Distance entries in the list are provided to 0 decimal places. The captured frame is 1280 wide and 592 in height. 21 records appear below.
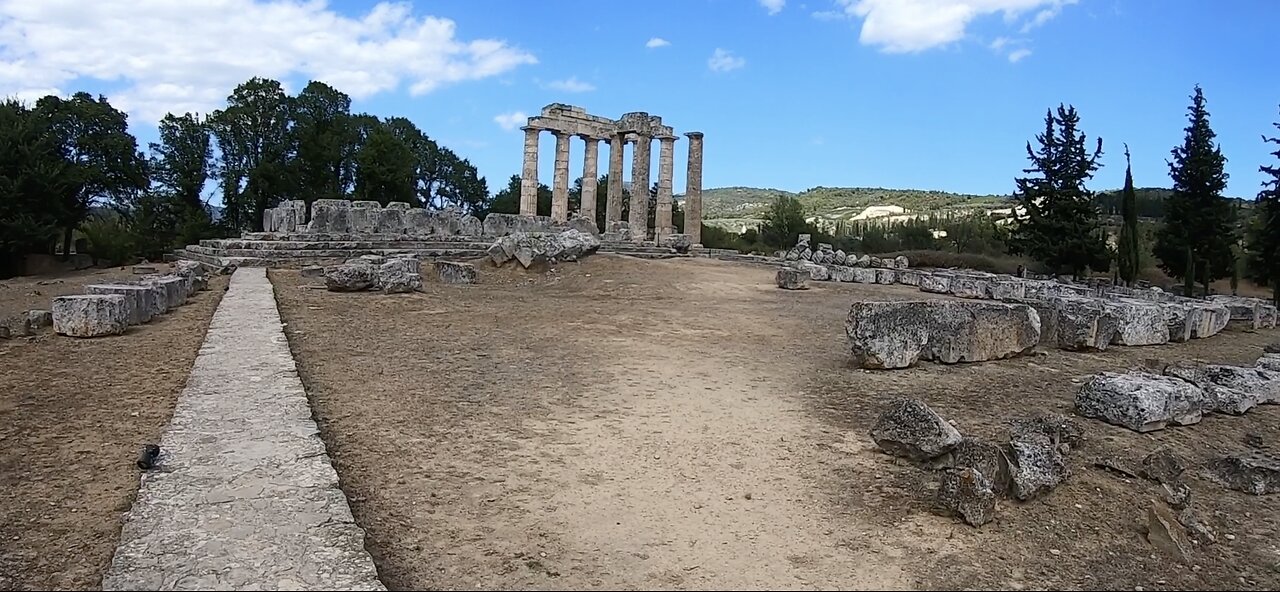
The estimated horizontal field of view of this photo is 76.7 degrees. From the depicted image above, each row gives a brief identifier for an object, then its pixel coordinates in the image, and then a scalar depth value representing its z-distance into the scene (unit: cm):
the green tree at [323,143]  3678
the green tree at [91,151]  2661
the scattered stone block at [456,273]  1731
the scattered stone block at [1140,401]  593
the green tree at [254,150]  3534
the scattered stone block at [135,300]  920
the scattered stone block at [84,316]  848
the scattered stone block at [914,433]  475
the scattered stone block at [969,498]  383
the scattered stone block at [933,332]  786
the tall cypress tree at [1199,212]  2514
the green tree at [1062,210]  2805
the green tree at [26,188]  2333
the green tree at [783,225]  4200
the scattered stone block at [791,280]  1906
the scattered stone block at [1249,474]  472
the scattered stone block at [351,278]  1429
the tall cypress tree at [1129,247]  2486
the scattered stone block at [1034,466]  420
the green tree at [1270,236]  2027
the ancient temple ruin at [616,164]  3434
